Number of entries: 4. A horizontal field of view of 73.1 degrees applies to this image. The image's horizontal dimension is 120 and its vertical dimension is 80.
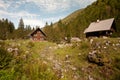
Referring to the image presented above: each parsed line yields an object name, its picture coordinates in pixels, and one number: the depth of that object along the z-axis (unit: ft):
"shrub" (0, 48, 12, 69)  13.69
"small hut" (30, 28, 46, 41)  95.53
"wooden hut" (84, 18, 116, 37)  78.67
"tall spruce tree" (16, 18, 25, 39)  138.44
